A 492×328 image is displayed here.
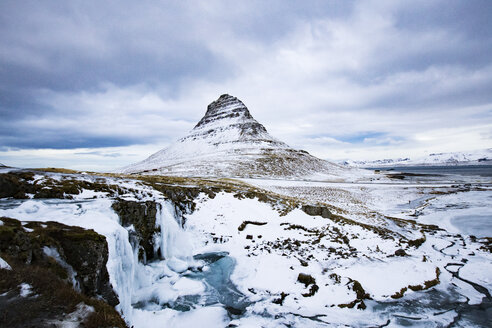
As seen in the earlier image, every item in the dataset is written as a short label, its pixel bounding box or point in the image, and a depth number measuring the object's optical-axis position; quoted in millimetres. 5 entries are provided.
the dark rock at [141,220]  15438
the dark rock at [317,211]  25391
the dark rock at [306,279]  13609
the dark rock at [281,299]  12287
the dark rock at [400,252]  18156
